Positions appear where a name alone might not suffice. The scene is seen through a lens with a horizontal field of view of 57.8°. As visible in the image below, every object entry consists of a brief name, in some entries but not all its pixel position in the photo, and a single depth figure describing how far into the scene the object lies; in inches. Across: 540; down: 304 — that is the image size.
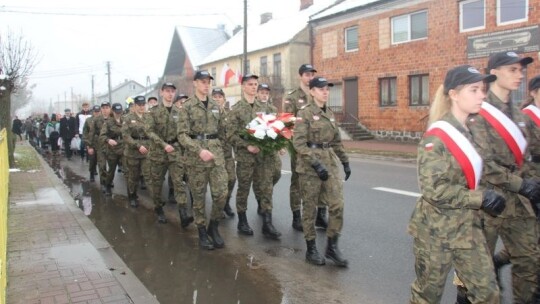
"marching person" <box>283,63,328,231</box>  278.8
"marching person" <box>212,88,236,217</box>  308.0
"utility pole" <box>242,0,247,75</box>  997.5
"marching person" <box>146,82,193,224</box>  304.2
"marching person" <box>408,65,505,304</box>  118.8
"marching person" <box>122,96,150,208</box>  355.9
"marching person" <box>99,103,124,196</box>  406.9
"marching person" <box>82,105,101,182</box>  463.8
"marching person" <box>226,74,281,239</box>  271.9
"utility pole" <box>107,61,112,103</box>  2507.6
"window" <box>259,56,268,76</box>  1393.9
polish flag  1069.6
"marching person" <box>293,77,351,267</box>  213.2
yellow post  143.1
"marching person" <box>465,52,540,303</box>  151.0
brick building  721.0
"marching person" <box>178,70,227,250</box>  243.1
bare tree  575.5
